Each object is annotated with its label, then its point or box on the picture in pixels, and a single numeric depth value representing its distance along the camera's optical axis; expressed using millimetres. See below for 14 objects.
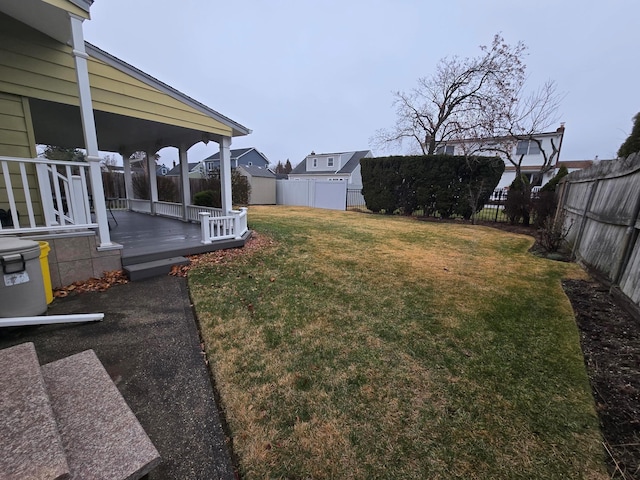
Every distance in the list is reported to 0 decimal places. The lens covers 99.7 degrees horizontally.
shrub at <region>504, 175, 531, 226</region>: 10086
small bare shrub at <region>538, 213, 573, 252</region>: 6402
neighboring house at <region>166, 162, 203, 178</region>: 26397
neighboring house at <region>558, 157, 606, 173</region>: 27394
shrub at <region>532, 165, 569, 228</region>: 8781
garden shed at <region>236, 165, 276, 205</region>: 19047
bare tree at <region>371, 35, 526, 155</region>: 13820
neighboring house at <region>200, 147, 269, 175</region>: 26172
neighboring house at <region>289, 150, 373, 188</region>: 26141
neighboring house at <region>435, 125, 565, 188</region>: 20144
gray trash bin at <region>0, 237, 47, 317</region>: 2508
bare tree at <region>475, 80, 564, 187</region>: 12539
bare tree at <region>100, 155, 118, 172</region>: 30053
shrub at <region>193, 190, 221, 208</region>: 12441
